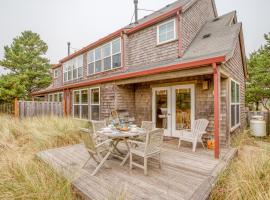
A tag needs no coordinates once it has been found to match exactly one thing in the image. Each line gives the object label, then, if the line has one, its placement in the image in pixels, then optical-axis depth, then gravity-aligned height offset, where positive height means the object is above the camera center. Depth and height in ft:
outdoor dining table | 12.58 -2.56
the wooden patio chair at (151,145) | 11.32 -3.17
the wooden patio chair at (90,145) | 11.12 -3.01
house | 18.78 +3.10
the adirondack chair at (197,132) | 17.12 -3.20
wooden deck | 9.06 -4.98
